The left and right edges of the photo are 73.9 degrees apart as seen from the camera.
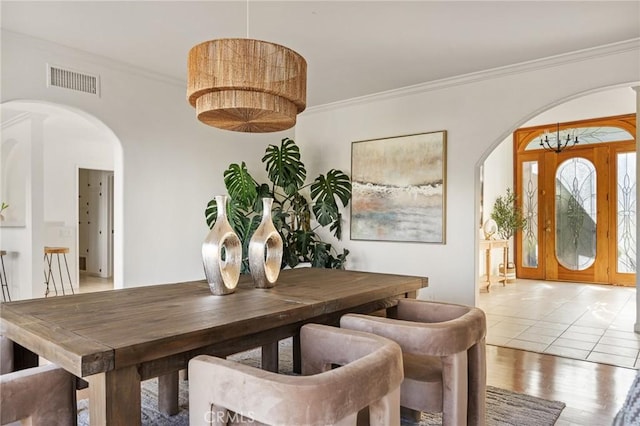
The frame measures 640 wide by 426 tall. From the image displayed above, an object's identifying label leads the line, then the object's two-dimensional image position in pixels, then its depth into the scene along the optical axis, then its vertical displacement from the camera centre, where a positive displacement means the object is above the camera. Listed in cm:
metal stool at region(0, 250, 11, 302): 541 -87
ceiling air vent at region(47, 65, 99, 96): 338 +110
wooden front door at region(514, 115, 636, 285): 700 +13
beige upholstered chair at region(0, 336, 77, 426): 133 -61
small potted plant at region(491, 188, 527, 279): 758 -14
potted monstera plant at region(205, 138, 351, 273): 447 +8
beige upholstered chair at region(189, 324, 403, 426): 116 -52
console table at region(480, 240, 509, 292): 670 -81
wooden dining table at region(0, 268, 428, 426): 129 -42
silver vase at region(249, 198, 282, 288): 232 -24
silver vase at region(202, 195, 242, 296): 210 -22
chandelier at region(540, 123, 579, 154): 726 +123
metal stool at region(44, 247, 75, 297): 602 -83
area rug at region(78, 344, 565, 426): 238 -118
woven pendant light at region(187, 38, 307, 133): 192 +62
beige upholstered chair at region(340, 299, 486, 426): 177 -69
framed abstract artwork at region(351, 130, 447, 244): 436 +26
